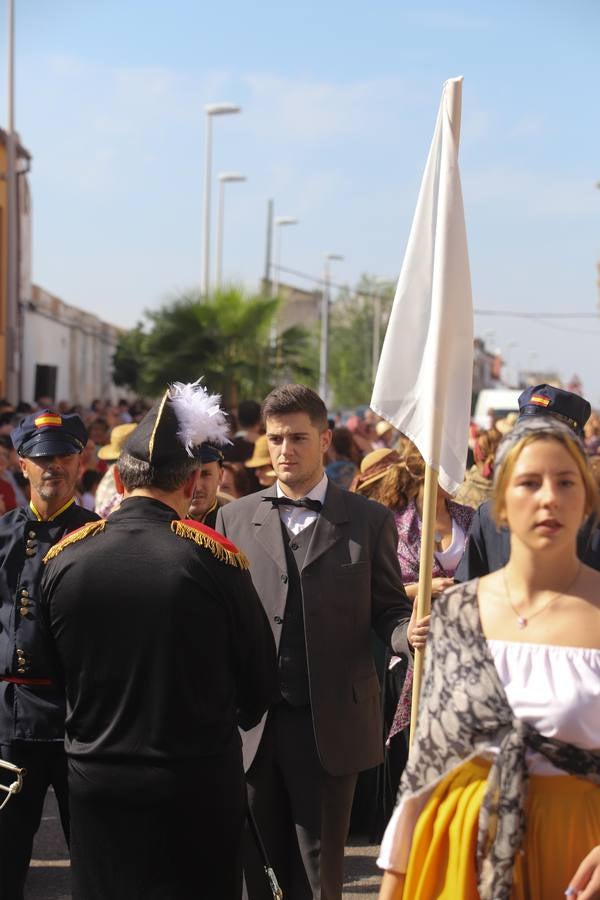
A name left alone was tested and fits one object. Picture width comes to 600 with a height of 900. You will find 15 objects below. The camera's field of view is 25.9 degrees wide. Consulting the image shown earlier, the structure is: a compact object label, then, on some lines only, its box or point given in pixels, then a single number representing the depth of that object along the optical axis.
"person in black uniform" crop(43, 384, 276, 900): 3.49
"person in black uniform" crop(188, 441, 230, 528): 5.85
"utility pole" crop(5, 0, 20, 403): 21.39
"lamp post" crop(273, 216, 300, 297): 43.38
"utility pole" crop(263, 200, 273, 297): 42.47
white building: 35.09
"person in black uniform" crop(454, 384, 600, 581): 4.41
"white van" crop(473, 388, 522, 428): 25.69
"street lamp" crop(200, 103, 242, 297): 31.16
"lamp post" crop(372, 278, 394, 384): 57.25
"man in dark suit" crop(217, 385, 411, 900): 4.52
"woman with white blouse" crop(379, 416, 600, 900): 2.88
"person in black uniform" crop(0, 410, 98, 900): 4.56
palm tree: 23.67
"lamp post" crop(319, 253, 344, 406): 41.89
